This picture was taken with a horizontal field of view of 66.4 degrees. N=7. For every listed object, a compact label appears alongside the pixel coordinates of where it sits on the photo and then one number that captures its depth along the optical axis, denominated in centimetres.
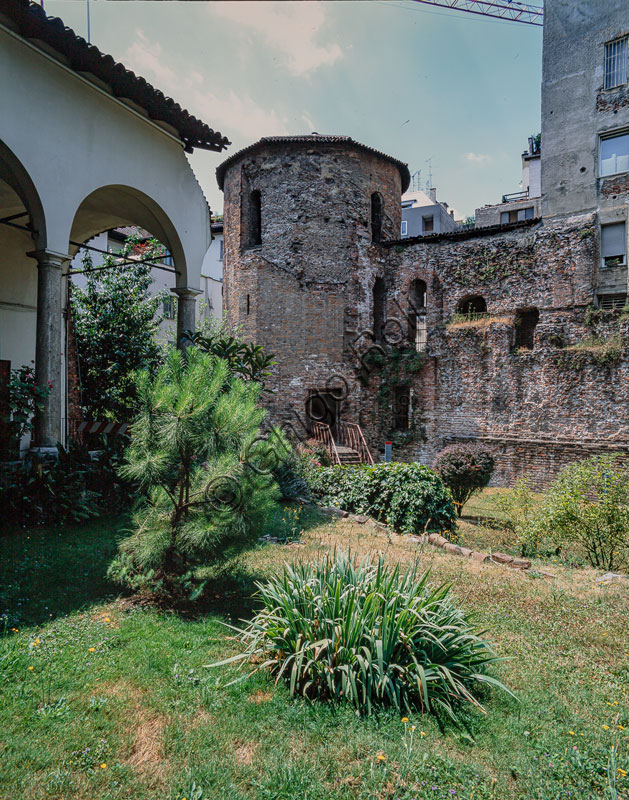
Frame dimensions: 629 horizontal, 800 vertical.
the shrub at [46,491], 630
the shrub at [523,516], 825
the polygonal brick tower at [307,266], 1741
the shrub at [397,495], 894
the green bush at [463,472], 1163
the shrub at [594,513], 750
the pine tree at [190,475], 444
